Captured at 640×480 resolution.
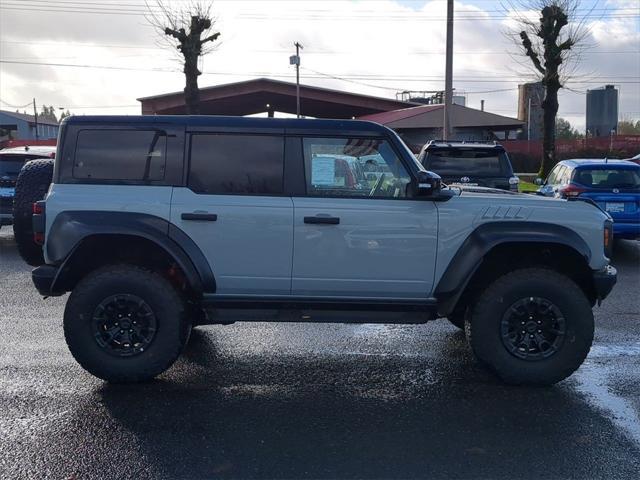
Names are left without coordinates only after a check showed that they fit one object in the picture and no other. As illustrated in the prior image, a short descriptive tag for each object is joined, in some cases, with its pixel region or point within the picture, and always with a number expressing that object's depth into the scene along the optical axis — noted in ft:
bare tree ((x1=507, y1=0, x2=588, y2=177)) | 76.13
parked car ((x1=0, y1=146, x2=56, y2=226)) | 39.37
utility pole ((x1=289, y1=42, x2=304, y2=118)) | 121.78
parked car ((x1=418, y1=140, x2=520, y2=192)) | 35.06
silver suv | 16.67
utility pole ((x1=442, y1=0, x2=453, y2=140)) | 65.05
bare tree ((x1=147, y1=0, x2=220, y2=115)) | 78.18
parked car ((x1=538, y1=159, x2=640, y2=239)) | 37.29
